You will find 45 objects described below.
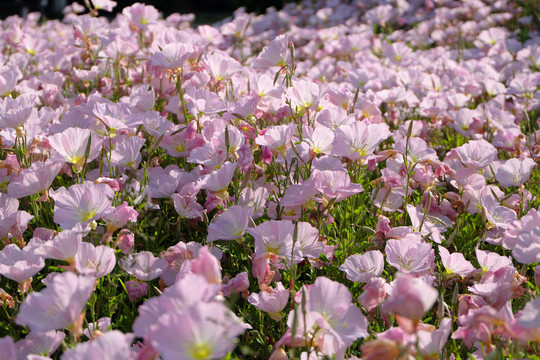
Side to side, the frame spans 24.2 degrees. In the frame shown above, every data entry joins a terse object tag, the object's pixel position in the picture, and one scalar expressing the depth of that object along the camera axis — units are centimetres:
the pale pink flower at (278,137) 113
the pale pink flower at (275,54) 124
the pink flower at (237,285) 103
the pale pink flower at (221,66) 128
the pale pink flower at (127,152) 115
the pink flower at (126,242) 105
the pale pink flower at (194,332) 84
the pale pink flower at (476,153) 121
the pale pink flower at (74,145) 109
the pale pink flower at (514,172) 121
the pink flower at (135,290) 105
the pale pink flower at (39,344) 96
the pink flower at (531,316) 89
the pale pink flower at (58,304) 88
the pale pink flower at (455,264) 106
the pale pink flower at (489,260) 106
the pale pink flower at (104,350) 85
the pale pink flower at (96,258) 98
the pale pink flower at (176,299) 86
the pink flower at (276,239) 104
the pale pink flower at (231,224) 106
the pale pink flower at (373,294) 97
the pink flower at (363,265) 102
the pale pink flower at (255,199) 114
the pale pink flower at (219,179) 109
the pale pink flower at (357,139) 113
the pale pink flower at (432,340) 93
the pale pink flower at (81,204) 103
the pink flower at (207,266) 90
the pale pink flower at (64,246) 97
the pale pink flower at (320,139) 114
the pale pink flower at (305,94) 120
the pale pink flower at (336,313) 93
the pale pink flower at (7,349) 89
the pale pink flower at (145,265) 103
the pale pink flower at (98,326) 97
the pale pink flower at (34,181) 108
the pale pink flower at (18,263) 99
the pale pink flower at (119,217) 104
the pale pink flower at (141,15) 155
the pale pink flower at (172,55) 125
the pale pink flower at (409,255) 103
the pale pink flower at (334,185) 106
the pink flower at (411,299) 87
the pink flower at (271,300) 100
